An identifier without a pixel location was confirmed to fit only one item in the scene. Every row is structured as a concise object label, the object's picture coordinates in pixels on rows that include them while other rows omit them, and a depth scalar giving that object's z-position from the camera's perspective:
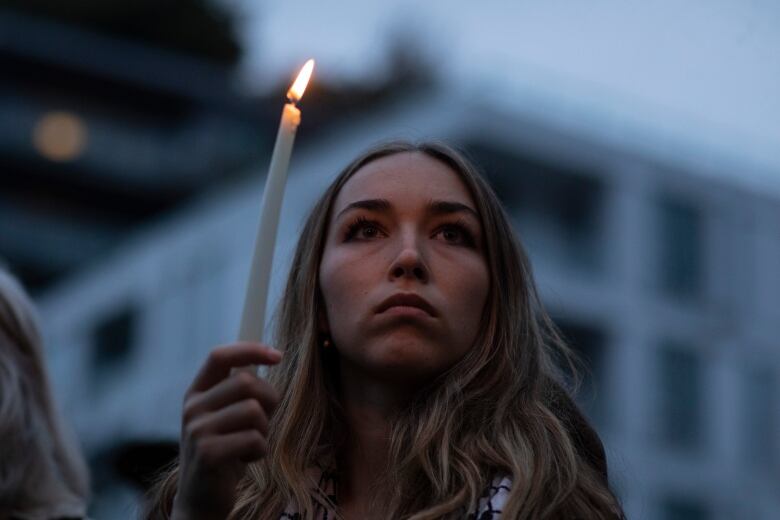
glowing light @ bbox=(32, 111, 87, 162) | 54.25
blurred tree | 60.34
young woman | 2.75
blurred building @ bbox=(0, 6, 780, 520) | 34.47
